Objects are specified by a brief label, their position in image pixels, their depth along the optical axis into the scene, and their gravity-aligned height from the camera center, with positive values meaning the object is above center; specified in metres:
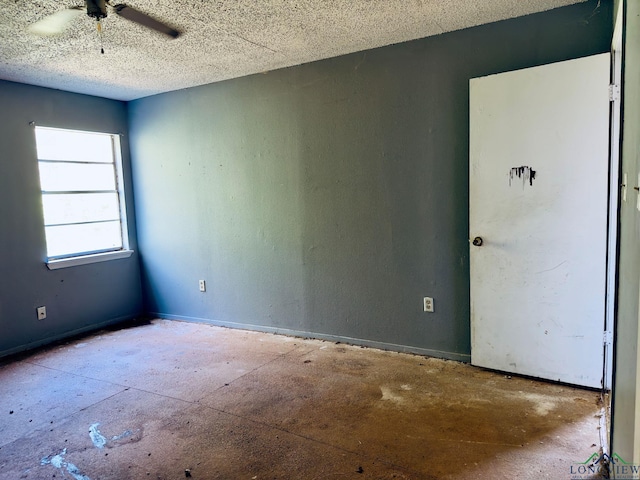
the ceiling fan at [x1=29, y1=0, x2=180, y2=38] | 2.39 +1.13
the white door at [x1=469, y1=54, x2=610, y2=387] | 2.56 -0.18
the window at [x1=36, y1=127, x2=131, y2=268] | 4.19 +0.13
